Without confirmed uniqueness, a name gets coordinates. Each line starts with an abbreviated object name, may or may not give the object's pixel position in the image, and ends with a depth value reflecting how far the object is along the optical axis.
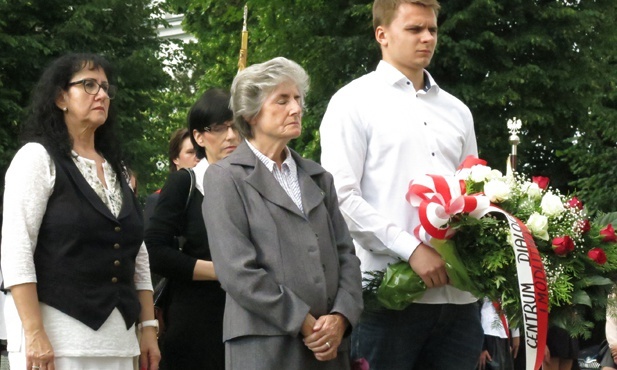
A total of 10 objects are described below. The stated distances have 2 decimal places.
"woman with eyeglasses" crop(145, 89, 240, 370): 9.39
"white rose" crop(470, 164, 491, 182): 8.39
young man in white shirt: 8.70
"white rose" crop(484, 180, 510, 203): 8.23
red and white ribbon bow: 8.13
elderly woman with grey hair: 7.69
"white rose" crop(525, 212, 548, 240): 8.13
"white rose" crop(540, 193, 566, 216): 8.28
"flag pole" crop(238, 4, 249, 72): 11.47
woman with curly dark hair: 7.84
